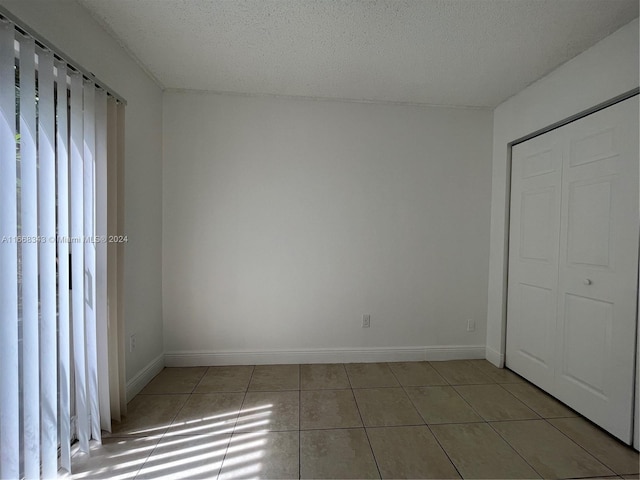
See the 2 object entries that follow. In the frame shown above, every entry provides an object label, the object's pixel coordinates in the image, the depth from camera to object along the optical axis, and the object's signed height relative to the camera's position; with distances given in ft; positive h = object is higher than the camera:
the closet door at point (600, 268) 5.27 -0.70
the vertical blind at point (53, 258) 3.68 -0.49
